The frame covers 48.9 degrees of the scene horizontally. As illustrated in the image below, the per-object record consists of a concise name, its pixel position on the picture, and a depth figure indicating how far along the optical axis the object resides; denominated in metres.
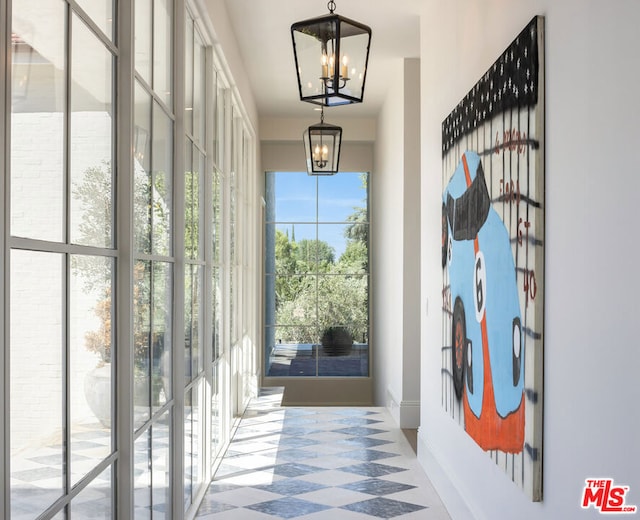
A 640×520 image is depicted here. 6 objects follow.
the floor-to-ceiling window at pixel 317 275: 8.73
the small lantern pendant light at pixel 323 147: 5.88
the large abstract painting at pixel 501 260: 2.21
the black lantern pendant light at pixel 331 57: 2.93
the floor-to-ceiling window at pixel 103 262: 1.52
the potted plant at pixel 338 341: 8.71
